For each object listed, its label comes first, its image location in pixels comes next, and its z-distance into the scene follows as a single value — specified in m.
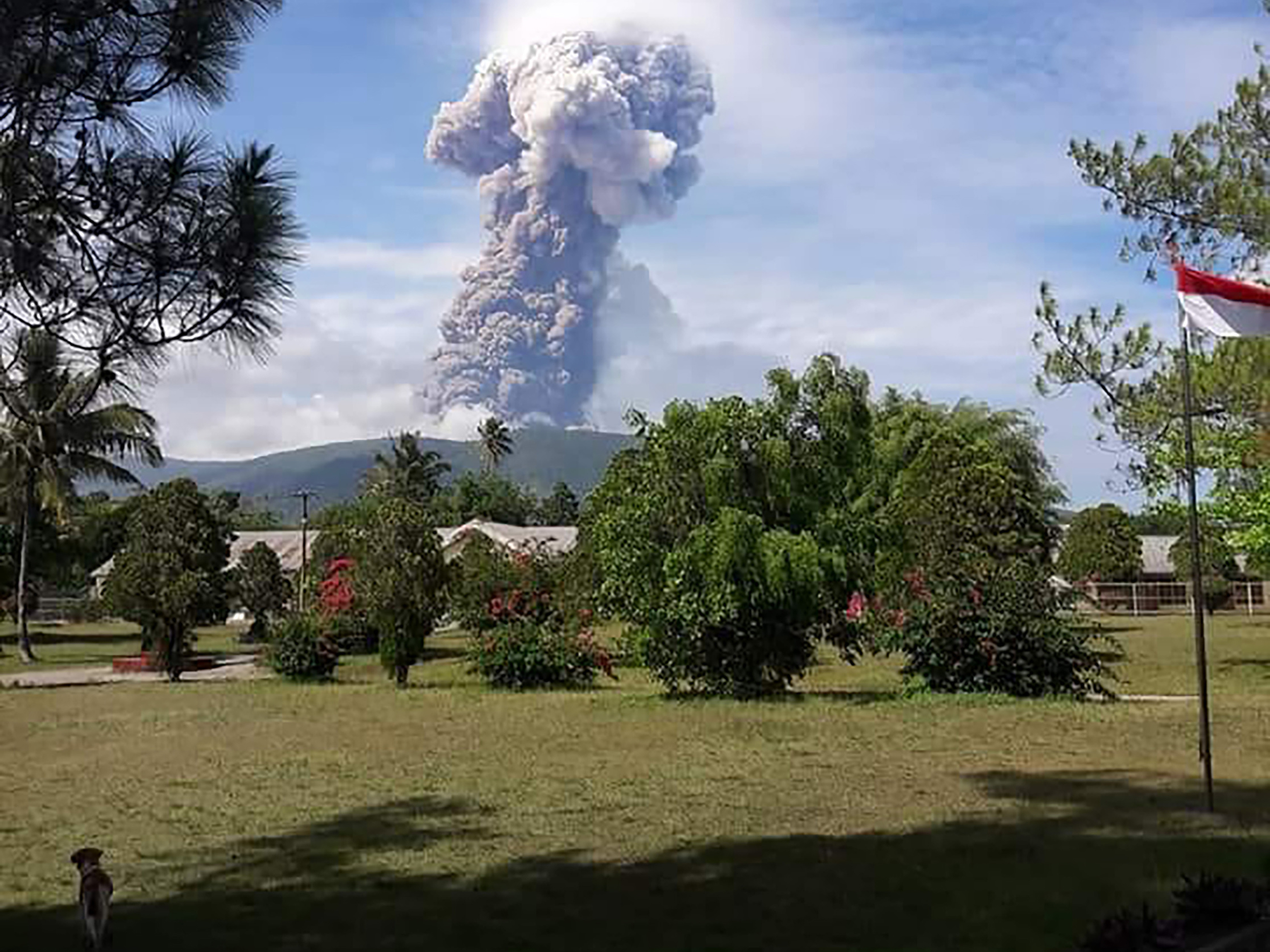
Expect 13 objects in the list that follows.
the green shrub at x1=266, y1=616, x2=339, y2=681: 25.44
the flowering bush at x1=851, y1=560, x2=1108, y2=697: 18.02
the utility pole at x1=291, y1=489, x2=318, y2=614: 51.19
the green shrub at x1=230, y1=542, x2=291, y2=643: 44.78
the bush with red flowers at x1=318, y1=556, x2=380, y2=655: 25.55
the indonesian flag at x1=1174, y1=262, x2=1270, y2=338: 9.61
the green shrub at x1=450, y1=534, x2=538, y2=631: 24.50
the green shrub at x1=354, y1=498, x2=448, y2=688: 23.23
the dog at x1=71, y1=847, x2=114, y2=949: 6.38
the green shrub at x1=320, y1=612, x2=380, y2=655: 26.06
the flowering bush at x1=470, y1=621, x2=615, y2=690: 22.31
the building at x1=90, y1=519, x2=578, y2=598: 39.34
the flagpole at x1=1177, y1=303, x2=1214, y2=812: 9.52
